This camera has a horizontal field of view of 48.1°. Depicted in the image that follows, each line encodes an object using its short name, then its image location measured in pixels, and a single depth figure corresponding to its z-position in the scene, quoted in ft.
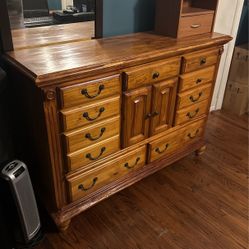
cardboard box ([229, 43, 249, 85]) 8.35
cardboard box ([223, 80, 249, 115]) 8.77
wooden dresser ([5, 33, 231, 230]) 3.92
